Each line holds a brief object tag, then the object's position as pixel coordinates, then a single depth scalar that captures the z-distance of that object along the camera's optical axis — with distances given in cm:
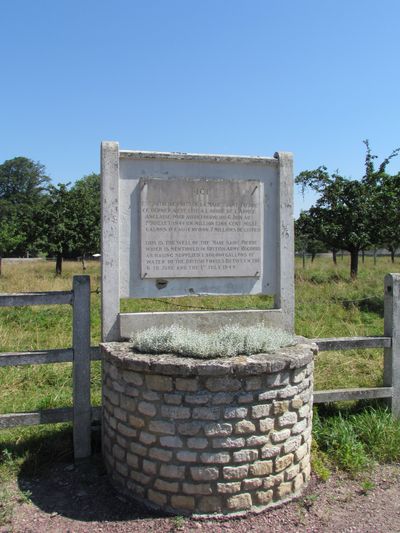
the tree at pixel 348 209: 1708
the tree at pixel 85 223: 2403
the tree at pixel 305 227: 1816
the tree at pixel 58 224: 2333
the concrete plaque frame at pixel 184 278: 452
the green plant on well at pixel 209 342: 388
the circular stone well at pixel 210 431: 364
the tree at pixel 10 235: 2642
